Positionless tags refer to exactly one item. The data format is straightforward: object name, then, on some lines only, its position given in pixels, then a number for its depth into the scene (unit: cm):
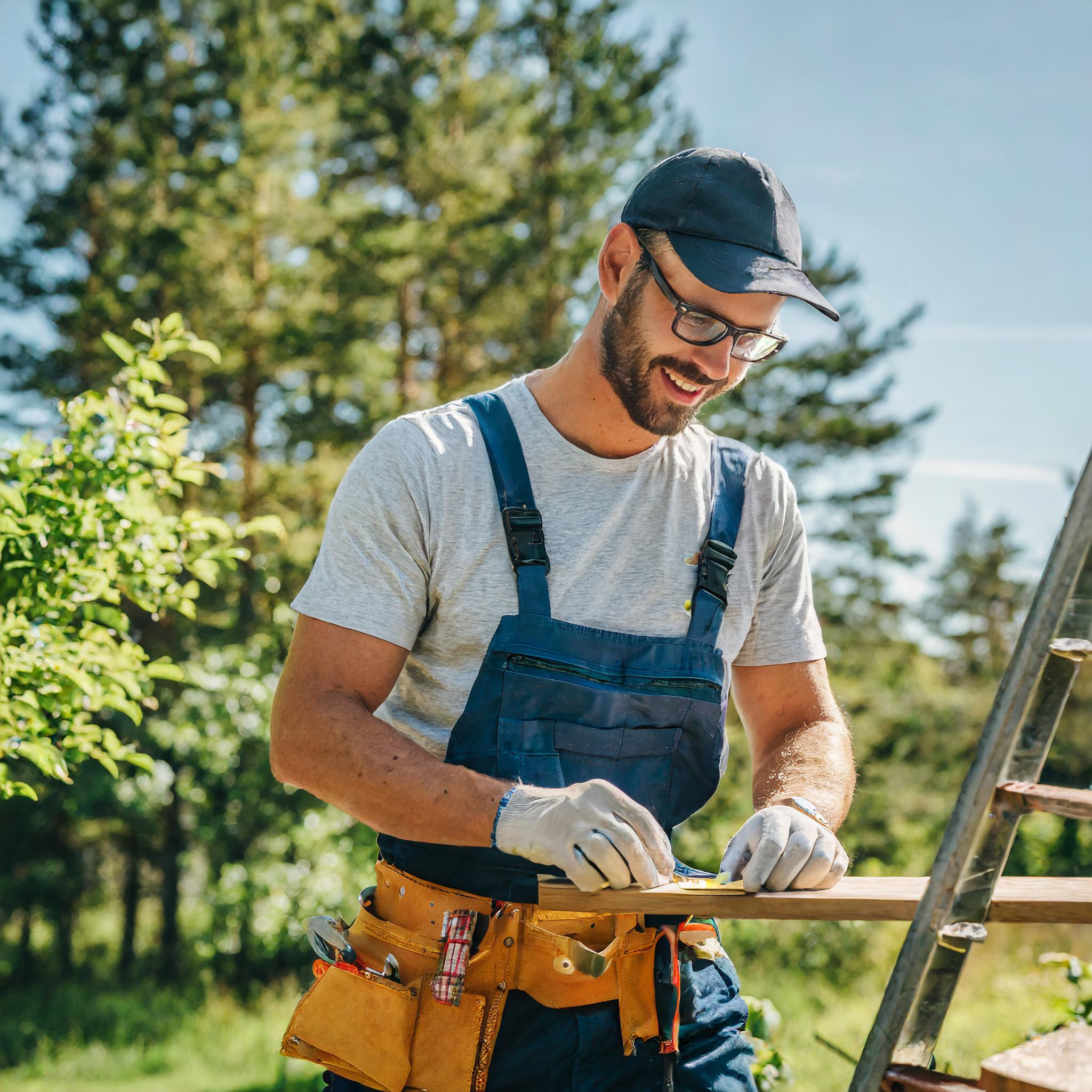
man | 171
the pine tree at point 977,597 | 3306
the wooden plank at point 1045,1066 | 106
